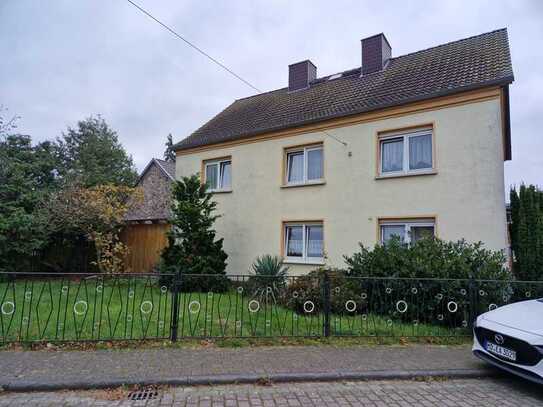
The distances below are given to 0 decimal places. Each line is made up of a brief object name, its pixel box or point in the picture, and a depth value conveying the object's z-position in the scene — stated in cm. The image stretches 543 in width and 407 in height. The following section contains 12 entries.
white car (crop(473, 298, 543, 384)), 413
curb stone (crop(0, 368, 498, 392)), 402
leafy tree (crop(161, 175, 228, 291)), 1055
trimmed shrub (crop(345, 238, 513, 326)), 659
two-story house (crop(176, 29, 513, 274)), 886
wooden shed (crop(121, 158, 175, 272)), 1562
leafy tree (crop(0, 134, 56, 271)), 1325
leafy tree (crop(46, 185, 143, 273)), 1345
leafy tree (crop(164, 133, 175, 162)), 5016
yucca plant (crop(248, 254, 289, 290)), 729
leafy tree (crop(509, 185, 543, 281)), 883
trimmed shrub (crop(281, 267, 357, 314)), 718
